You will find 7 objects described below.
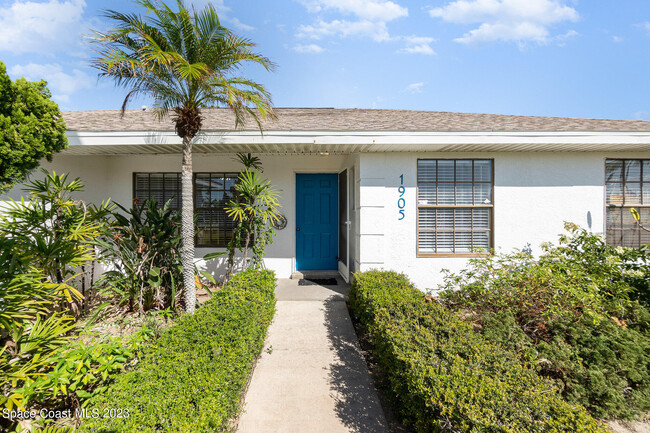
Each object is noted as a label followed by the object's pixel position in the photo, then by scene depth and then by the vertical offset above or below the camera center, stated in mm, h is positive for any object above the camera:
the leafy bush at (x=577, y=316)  2684 -1367
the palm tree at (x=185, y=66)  3500 +2119
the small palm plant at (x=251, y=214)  4914 +37
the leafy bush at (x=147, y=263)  4184 -802
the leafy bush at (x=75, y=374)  2082 -1369
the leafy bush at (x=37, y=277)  2270 -729
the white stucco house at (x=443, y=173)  4652 +858
